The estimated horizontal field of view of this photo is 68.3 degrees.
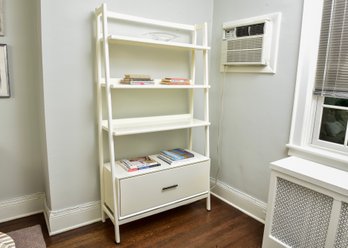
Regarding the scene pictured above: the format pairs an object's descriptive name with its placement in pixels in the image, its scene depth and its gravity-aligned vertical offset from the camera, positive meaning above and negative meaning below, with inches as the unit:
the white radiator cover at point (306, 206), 57.1 -29.2
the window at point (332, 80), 65.7 +1.3
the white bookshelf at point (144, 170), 73.4 -27.2
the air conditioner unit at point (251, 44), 79.7 +12.7
